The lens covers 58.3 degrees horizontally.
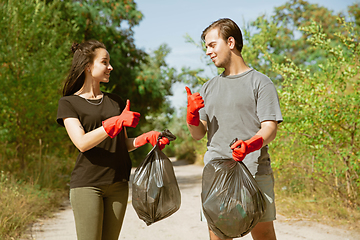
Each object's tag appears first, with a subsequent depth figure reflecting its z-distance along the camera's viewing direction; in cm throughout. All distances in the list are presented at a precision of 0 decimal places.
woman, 195
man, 195
